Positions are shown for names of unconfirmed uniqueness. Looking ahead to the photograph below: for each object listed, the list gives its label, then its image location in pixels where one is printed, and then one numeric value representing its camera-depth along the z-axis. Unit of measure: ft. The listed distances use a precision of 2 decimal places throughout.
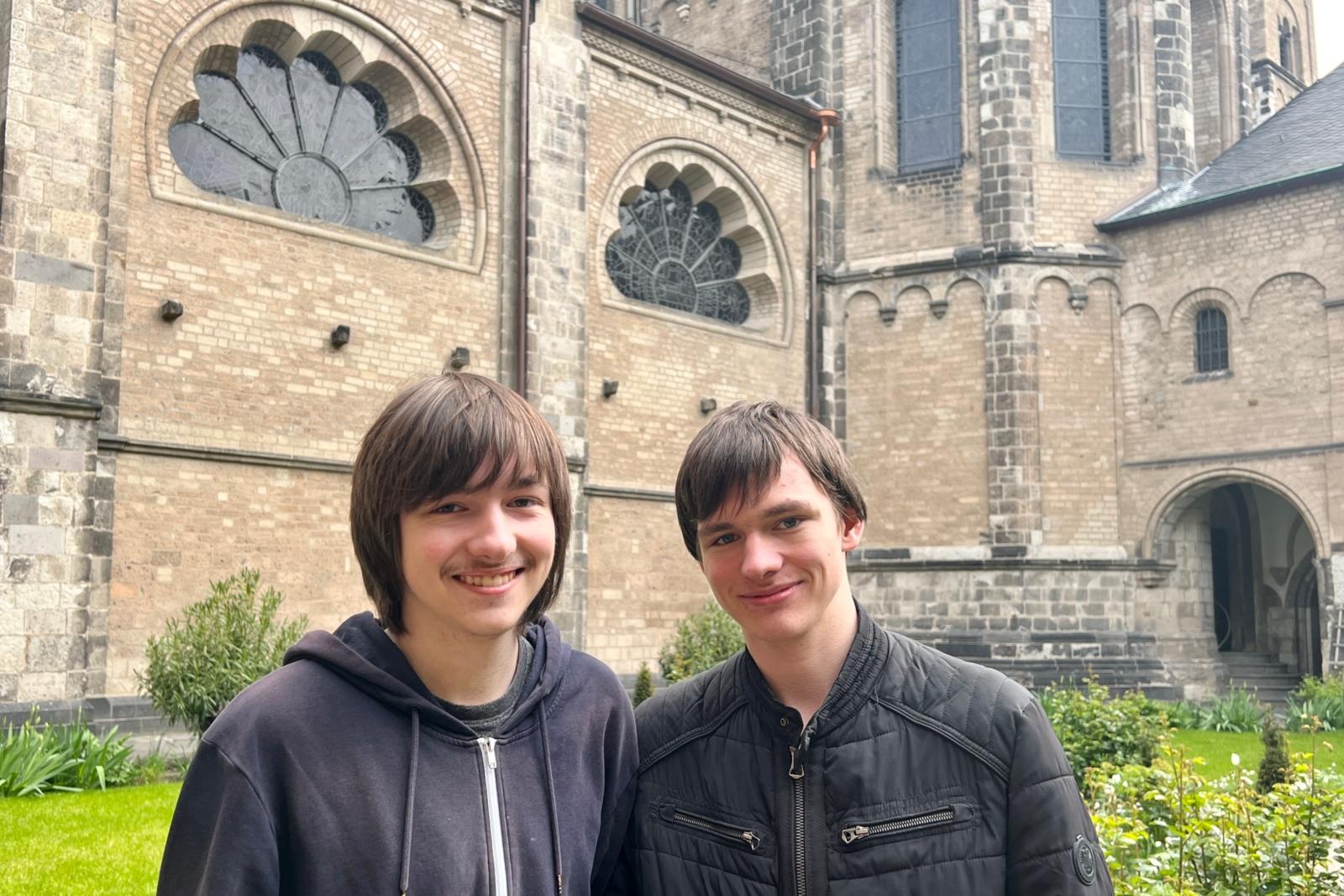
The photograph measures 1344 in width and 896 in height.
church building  34.96
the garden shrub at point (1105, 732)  30.37
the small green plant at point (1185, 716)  46.19
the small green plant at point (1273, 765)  22.41
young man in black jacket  6.64
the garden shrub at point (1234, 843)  14.02
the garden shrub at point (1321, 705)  45.62
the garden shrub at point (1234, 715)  46.62
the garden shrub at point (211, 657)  30.50
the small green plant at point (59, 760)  27.12
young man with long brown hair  6.23
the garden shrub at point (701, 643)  45.91
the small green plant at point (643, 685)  39.47
